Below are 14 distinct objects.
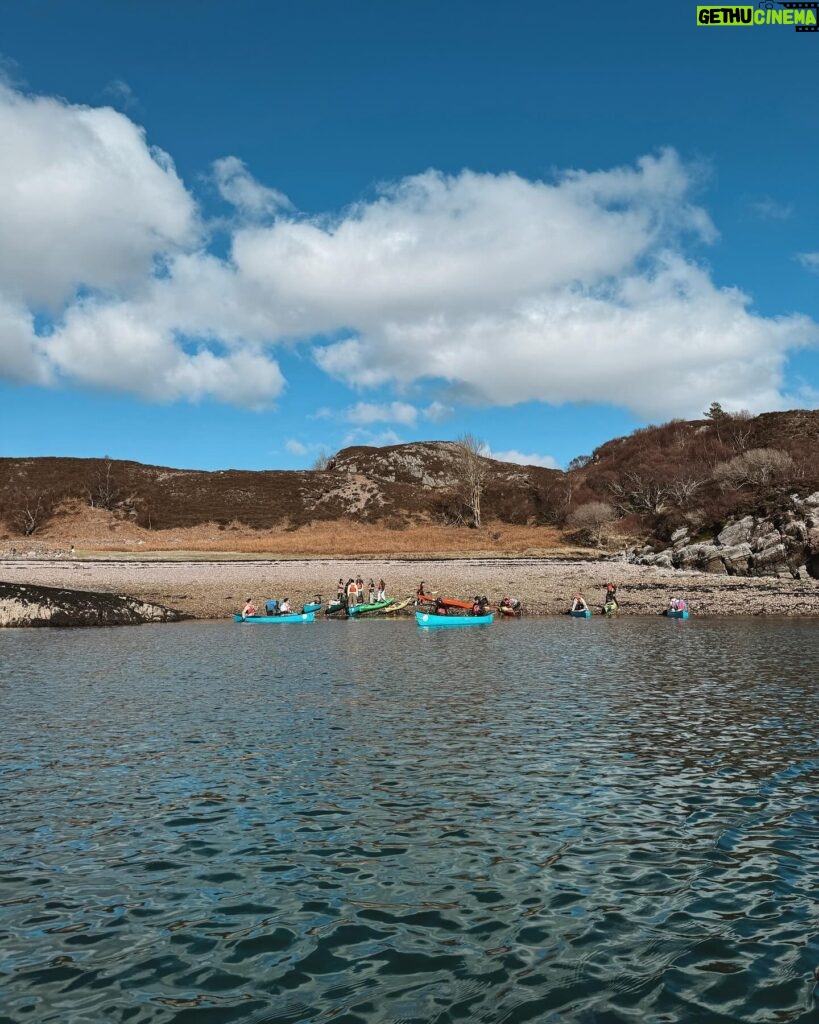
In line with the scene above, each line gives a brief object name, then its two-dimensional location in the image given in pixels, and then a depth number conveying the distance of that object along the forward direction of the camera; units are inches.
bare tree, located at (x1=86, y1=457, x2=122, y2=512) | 4655.5
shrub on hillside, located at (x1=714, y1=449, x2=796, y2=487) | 3218.5
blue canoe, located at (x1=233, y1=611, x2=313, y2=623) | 1774.1
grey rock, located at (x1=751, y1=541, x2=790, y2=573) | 2327.8
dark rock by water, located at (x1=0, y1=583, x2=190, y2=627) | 1701.5
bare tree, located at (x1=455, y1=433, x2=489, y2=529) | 4699.8
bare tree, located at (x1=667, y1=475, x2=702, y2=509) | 3602.4
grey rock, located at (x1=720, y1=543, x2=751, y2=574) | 2412.6
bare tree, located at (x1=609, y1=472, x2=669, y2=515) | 3909.9
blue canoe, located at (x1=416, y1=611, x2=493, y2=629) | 1674.5
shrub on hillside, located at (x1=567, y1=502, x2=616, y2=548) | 3587.6
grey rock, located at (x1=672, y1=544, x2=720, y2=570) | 2496.3
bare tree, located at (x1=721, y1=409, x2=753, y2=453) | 4318.4
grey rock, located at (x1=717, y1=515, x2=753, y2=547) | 2511.1
